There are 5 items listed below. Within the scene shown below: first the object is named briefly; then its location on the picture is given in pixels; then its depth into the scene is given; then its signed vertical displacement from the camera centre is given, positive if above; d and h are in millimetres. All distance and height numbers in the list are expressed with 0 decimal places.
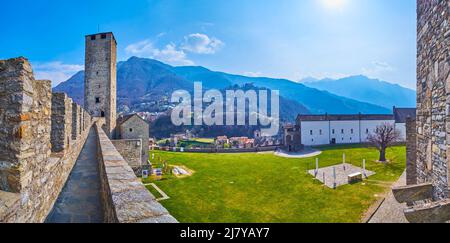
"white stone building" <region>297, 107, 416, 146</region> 46750 -314
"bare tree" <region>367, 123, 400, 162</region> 27181 -1783
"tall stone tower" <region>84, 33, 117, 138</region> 30984 +6851
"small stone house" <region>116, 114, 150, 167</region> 28406 -410
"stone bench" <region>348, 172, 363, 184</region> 20381 -4530
